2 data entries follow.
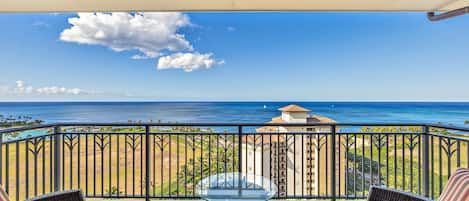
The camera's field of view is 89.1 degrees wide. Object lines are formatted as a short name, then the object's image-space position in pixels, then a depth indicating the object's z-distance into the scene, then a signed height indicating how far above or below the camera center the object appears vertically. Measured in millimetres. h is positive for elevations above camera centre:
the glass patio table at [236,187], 1934 -783
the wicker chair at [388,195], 1388 -591
